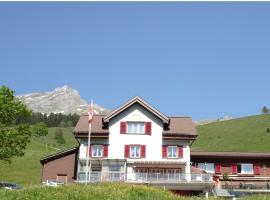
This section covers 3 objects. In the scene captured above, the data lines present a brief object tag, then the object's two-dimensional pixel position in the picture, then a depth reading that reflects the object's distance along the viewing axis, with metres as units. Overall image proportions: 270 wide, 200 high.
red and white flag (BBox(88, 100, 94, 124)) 43.62
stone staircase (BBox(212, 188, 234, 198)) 45.54
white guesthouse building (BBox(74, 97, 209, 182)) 58.34
